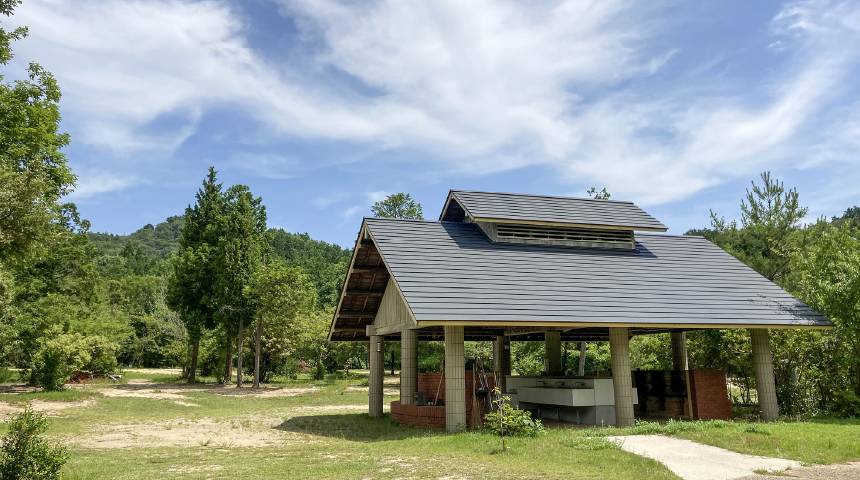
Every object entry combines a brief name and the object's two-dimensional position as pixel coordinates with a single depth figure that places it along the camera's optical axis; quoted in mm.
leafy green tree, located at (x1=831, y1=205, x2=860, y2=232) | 78338
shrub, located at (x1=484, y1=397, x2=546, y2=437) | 12586
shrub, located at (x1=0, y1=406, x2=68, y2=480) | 7266
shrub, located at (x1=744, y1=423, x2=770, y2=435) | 12488
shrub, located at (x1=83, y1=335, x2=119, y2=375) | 31031
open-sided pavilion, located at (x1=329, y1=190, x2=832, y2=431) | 13992
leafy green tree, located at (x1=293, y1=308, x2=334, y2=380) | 39397
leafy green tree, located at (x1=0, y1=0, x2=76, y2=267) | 12578
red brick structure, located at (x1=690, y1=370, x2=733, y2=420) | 17062
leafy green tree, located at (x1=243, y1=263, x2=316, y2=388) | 34062
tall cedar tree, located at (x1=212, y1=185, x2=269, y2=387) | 35562
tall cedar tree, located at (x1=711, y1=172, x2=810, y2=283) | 24094
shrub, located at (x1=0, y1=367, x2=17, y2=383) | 33781
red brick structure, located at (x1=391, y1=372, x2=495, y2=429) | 15211
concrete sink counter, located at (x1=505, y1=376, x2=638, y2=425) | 15711
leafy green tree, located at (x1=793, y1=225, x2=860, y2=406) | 15867
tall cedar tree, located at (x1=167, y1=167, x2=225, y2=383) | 37156
